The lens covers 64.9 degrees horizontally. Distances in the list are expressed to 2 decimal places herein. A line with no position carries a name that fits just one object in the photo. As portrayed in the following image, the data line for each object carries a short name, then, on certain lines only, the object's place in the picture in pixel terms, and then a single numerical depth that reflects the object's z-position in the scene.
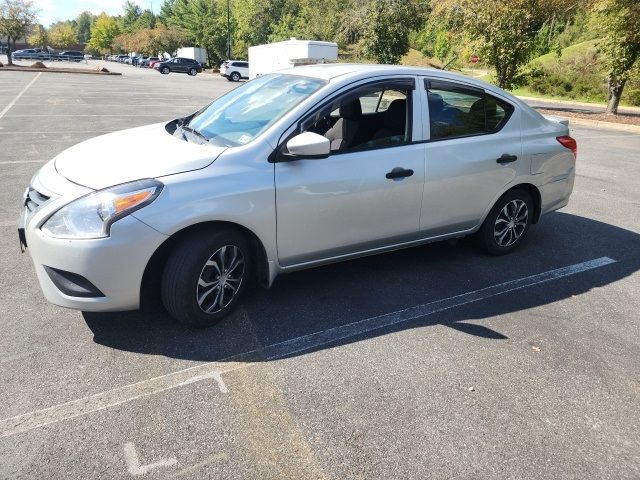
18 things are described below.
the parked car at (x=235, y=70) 40.47
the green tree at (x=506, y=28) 19.28
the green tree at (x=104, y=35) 113.25
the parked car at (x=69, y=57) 73.47
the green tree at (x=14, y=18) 42.34
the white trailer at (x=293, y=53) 18.86
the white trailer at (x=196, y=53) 65.88
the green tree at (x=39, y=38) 79.31
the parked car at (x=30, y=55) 65.99
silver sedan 2.98
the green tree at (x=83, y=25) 156.00
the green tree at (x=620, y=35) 16.59
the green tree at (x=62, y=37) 111.11
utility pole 58.93
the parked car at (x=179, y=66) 50.28
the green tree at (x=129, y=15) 111.74
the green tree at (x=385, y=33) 26.42
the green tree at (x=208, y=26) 63.12
